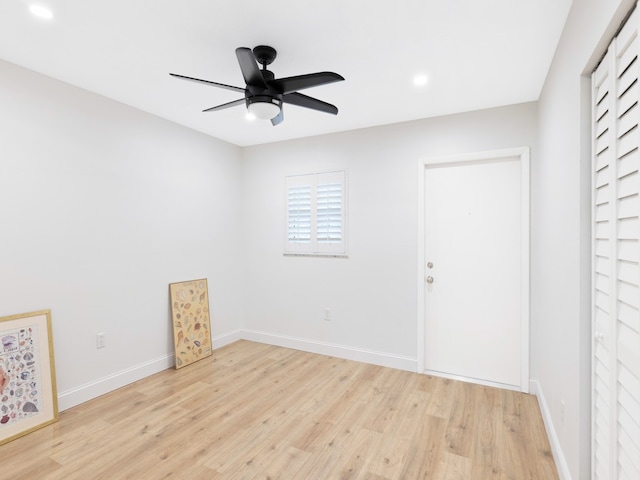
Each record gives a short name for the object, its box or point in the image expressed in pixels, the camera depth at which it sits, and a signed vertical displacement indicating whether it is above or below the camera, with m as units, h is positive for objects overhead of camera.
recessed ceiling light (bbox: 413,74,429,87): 2.44 +1.12
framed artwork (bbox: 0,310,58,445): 2.24 -1.00
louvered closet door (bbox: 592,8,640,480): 1.08 -0.14
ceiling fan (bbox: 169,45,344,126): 1.80 +0.85
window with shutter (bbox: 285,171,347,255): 3.73 +0.19
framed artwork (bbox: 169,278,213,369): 3.46 -0.97
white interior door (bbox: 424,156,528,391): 2.97 -0.41
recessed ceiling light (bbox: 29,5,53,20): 1.75 +1.20
